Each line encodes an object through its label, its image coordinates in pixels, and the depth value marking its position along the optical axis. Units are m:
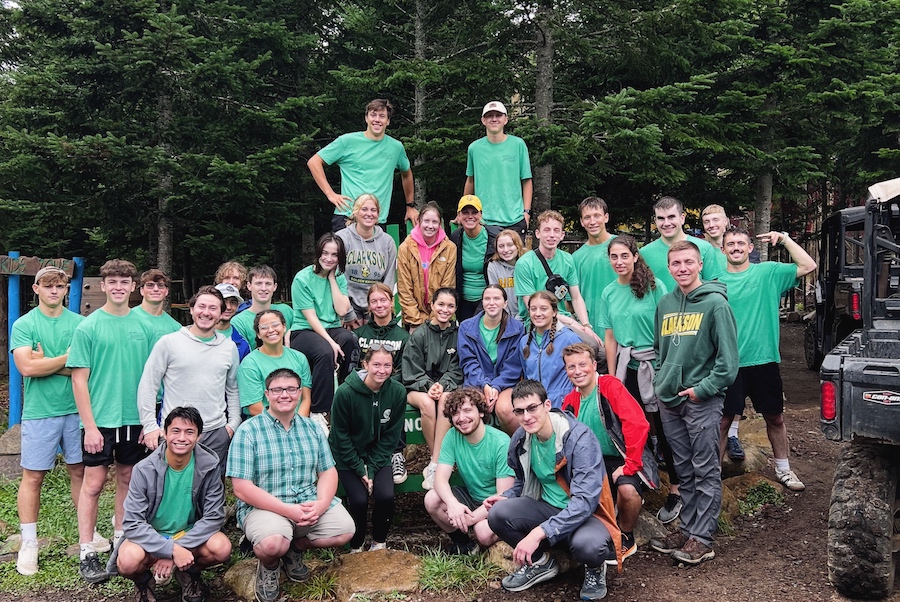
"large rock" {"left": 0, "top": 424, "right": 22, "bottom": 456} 7.42
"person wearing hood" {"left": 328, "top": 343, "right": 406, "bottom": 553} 4.91
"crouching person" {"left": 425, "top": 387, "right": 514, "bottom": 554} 4.65
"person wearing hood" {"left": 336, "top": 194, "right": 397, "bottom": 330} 6.31
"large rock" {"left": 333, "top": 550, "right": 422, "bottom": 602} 4.50
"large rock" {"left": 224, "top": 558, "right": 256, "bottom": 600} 4.61
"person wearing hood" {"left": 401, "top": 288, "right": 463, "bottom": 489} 5.27
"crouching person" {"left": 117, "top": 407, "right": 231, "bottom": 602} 4.27
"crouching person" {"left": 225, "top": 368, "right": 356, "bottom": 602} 4.42
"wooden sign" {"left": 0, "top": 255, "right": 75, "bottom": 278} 7.53
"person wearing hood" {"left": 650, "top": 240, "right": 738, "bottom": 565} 4.50
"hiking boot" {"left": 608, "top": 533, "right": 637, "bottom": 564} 4.51
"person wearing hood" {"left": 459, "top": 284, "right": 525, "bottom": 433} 5.29
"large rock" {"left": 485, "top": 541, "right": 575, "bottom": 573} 4.55
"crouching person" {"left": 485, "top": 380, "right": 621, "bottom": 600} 4.17
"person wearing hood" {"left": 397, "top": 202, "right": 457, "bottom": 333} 6.27
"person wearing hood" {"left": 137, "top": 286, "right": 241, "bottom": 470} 4.73
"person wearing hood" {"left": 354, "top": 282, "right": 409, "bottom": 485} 5.54
